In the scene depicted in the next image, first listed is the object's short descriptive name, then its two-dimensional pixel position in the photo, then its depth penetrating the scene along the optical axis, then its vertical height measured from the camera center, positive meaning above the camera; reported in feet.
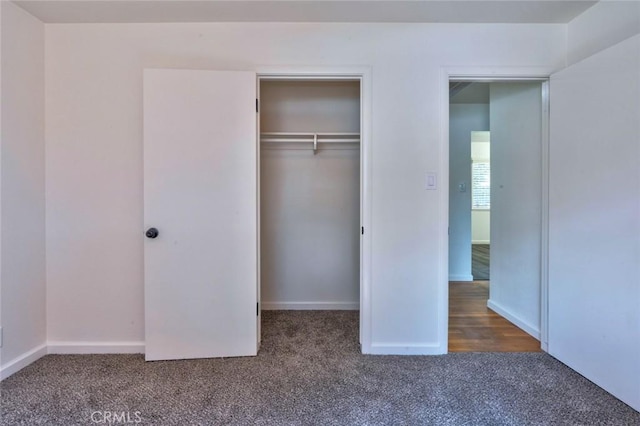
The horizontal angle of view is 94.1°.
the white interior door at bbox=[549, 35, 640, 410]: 5.47 -0.24
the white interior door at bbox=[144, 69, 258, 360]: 6.81 -0.09
